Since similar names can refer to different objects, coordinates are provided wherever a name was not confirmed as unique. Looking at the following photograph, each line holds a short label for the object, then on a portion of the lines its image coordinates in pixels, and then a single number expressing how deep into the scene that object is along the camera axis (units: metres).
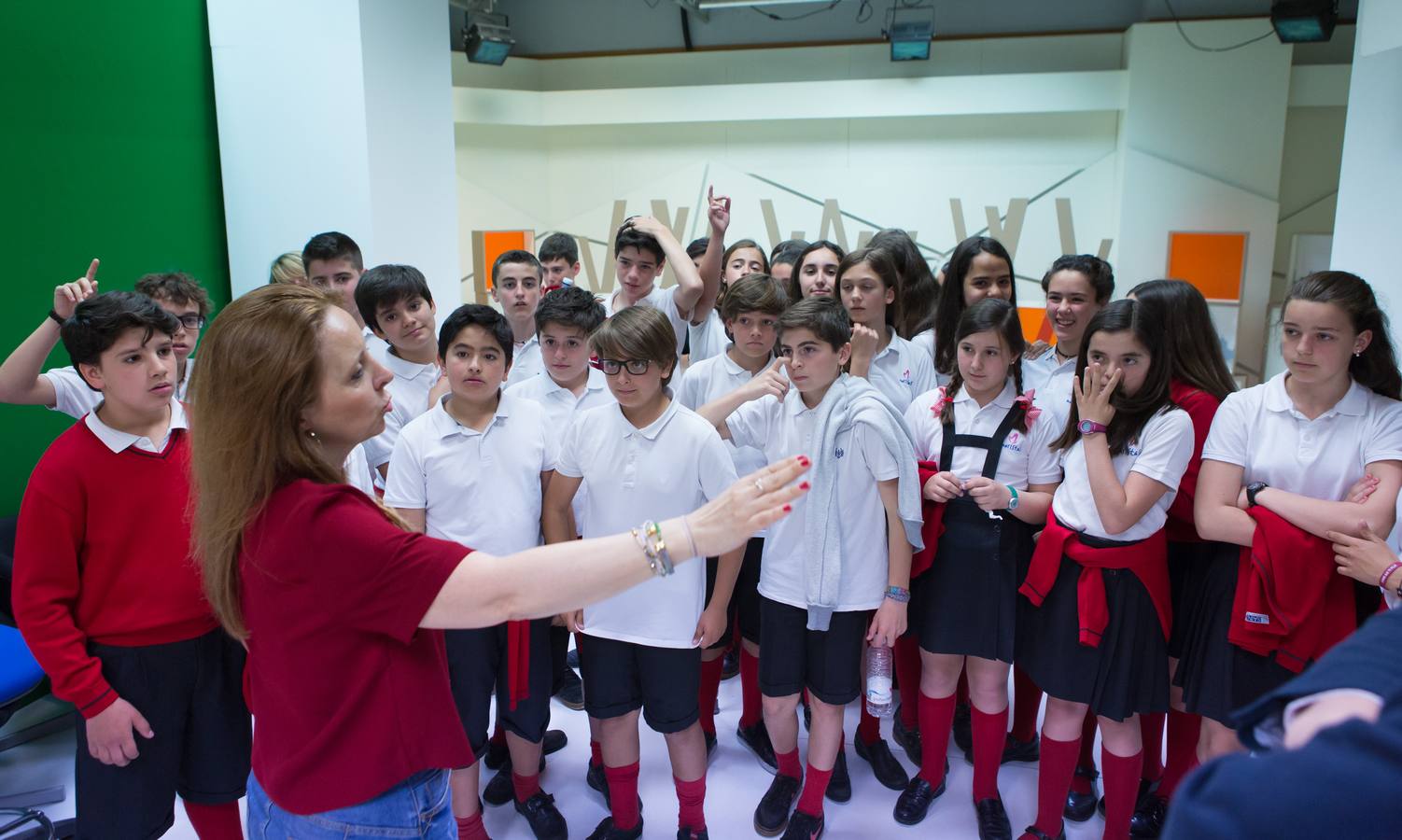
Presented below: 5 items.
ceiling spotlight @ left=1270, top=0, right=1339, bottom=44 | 5.70
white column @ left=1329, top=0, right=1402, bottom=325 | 3.49
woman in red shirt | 1.13
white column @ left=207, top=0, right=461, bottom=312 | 4.27
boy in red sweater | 1.85
